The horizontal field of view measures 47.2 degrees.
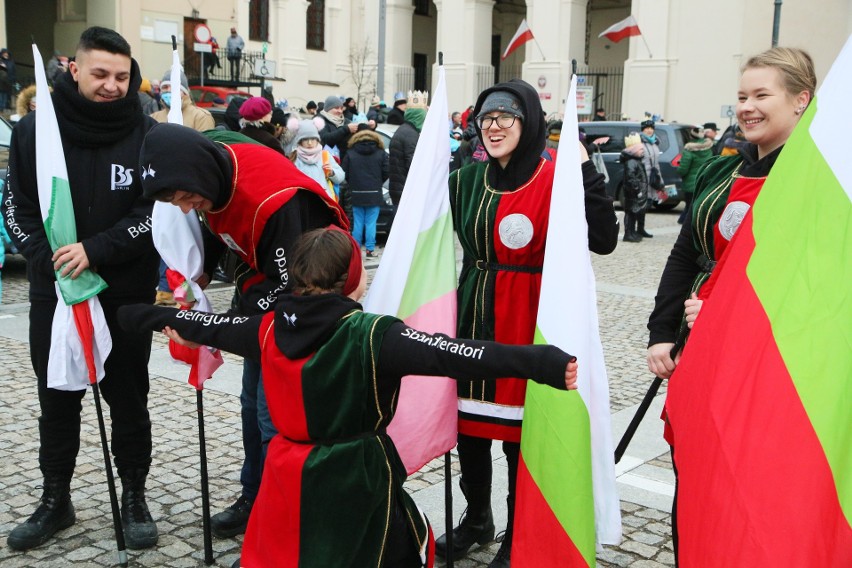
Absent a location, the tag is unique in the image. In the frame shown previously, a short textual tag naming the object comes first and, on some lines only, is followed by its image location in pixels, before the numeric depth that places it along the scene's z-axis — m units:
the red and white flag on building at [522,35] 30.05
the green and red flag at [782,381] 2.21
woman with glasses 3.48
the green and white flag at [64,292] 3.58
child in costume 2.63
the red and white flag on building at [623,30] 29.34
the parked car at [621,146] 18.81
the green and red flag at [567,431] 3.17
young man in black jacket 3.70
